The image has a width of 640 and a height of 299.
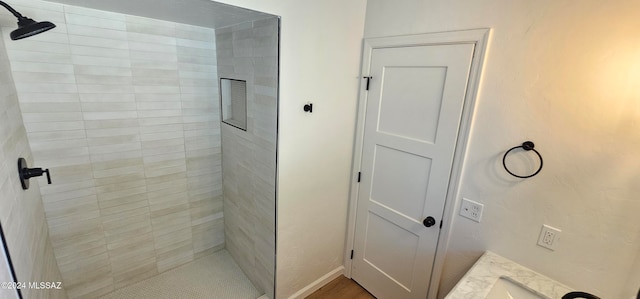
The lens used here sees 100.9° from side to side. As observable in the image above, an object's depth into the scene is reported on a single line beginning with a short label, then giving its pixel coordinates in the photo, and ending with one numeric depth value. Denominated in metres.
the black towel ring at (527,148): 1.28
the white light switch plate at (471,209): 1.51
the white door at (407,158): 1.55
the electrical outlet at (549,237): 1.28
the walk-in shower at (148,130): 1.57
